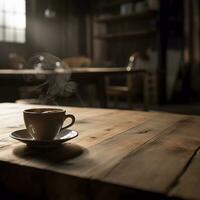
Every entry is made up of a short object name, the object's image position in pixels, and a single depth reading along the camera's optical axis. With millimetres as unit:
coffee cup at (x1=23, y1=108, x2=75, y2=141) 676
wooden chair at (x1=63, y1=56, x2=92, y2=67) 4938
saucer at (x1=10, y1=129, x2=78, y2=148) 675
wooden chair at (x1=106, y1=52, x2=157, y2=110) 4477
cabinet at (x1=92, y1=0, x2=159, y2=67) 6164
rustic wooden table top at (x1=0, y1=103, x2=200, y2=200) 479
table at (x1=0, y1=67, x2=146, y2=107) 2775
